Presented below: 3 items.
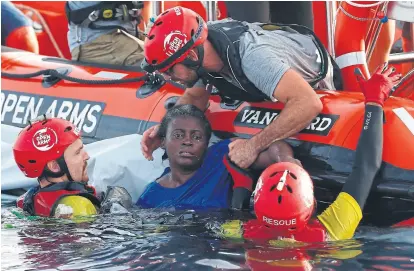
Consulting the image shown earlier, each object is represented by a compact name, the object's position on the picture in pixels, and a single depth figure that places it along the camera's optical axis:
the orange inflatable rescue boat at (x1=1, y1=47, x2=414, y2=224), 8.73
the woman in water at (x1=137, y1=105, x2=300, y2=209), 9.59
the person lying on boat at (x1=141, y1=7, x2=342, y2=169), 8.90
